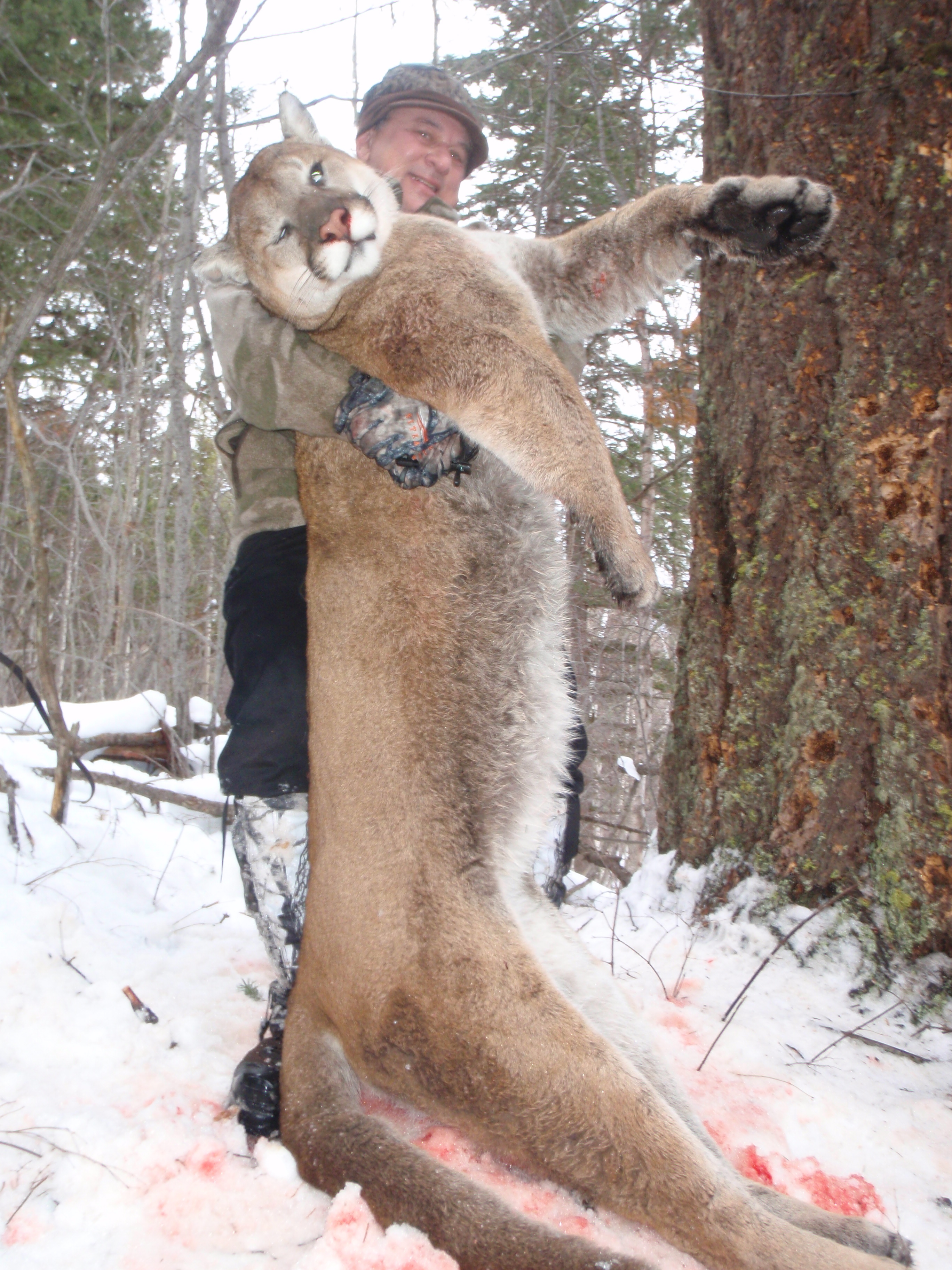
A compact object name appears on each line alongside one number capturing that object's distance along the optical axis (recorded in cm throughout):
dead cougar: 195
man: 254
